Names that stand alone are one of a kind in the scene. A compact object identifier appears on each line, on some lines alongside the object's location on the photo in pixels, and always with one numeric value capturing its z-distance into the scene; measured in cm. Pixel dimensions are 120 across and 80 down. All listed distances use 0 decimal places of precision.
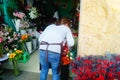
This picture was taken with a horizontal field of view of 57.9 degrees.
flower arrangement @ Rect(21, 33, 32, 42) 325
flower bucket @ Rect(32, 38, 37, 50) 373
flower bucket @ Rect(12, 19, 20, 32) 339
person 234
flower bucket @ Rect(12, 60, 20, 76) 297
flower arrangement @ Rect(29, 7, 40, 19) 367
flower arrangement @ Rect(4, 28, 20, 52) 306
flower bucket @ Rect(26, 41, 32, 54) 351
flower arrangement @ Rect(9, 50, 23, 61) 284
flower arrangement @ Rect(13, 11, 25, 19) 337
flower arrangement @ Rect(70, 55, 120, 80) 194
